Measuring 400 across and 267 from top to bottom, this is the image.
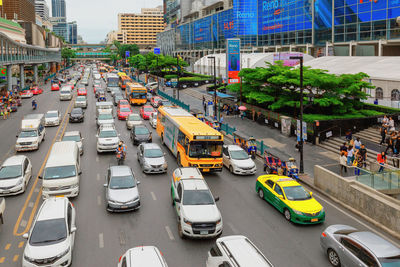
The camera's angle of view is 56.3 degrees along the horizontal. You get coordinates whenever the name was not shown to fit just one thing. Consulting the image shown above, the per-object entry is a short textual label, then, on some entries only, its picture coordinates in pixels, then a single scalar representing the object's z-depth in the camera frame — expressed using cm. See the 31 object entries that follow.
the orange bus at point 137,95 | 5209
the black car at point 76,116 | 4004
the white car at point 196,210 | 1394
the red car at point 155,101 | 5048
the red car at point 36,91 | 6906
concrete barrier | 1556
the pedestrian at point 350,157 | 2177
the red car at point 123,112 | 4200
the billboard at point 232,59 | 5191
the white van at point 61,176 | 1788
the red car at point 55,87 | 7693
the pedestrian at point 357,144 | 2327
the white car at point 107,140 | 2714
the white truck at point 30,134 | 2808
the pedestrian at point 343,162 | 1983
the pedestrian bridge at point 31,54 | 6153
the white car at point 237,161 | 2308
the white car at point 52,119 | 3803
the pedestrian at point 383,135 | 2634
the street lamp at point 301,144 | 2223
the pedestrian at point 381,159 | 2072
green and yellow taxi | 1577
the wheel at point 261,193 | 1895
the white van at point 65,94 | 5922
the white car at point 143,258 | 986
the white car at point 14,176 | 1881
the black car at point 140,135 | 2989
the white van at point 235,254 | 988
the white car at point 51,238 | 1172
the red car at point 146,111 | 4281
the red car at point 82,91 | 6162
